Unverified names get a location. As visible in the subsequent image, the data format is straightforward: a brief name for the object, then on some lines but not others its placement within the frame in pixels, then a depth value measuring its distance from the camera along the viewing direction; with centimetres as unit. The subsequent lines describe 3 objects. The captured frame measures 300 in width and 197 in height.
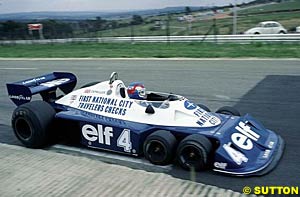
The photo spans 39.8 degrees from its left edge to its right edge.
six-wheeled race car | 530
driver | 622
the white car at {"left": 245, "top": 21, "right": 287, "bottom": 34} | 2811
